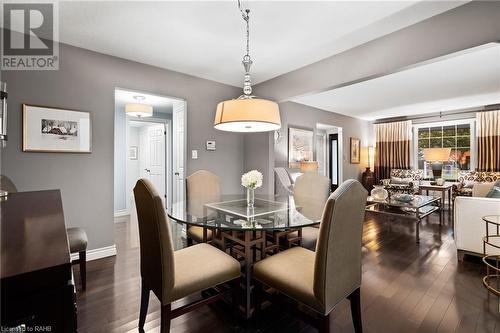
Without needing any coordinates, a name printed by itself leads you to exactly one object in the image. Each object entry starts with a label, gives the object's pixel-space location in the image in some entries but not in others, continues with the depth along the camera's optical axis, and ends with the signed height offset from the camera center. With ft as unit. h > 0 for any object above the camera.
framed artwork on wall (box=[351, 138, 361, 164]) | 21.83 +1.52
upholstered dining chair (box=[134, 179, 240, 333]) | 4.23 -2.08
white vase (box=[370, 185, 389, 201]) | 13.14 -1.57
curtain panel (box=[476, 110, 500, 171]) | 16.96 +1.91
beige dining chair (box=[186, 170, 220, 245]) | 7.50 -1.03
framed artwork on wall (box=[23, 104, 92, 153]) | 7.83 +1.29
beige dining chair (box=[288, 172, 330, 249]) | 6.97 -1.18
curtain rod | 17.38 +4.45
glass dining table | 5.38 -1.33
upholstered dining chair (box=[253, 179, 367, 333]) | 3.97 -1.98
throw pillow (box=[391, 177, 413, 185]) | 18.27 -1.15
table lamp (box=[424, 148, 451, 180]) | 15.21 +0.80
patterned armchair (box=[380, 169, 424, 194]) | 17.28 -1.22
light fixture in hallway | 12.90 +3.20
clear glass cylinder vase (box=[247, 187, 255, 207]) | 7.41 -0.99
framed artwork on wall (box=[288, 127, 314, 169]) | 15.97 +1.46
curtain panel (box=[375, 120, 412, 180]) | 21.63 +1.84
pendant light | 5.74 +1.39
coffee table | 11.34 -2.28
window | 18.78 +2.06
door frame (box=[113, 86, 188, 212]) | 9.77 +3.19
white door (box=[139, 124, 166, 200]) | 17.48 +0.96
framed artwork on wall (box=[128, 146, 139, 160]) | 19.45 +1.21
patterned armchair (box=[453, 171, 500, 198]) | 15.53 -0.97
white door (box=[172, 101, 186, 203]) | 11.83 +0.94
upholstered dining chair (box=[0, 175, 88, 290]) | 6.53 -2.26
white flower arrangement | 6.98 -0.41
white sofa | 8.09 -2.04
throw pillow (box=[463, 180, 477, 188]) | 15.82 -1.21
